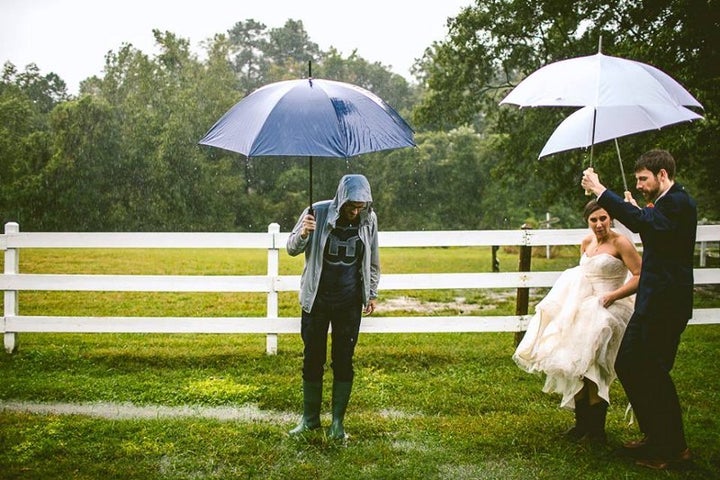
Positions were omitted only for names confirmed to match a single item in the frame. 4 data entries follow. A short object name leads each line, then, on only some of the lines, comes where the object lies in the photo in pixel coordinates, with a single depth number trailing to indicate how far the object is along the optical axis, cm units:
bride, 498
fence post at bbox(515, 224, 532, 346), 824
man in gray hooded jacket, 515
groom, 454
